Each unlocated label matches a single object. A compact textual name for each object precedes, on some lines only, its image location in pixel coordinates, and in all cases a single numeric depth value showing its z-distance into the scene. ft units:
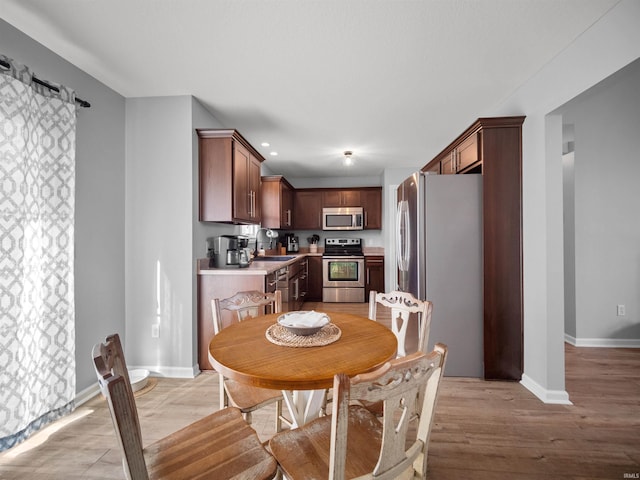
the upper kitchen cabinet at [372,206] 18.30
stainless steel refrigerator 8.10
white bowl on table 4.22
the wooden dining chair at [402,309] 4.86
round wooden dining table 3.11
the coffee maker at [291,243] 19.01
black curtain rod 5.14
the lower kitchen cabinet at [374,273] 17.22
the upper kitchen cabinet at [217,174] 8.75
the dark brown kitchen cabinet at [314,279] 17.74
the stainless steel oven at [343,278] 17.17
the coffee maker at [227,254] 9.27
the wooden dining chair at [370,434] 2.33
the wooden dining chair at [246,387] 4.39
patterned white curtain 5.33
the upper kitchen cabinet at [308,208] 18.65
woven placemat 4.01
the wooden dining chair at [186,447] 2.39
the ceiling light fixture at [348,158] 13.80
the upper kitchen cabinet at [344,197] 18.44
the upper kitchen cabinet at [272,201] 15.61
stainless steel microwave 18.19
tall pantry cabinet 7.83
